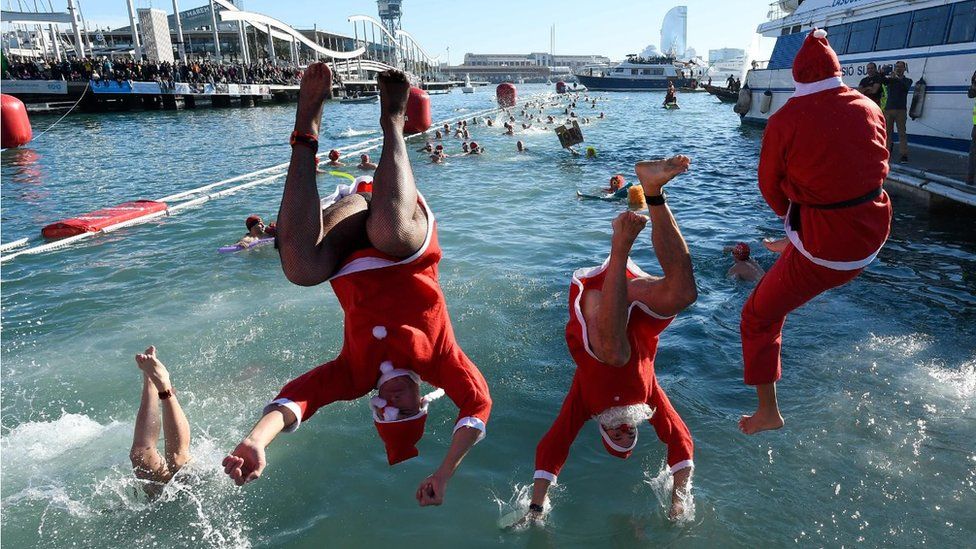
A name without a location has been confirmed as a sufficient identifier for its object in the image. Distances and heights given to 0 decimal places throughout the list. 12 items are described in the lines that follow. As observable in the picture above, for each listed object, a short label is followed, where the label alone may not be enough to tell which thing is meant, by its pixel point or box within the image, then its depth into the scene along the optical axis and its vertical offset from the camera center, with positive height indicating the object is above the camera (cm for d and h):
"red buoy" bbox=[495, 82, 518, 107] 4135 -79
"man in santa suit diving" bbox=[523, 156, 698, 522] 269 -132
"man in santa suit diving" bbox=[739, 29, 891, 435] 313 -51
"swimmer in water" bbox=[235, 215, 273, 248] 1029 -246
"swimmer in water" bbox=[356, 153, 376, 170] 1659 -214
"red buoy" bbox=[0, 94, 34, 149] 1052 -63
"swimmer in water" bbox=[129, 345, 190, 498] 422 -244
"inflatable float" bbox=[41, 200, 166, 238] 1106 -247
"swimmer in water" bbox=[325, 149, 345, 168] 1727 -202
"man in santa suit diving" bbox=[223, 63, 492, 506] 253 -100
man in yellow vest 1032 -129
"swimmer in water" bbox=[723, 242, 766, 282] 862 -263
